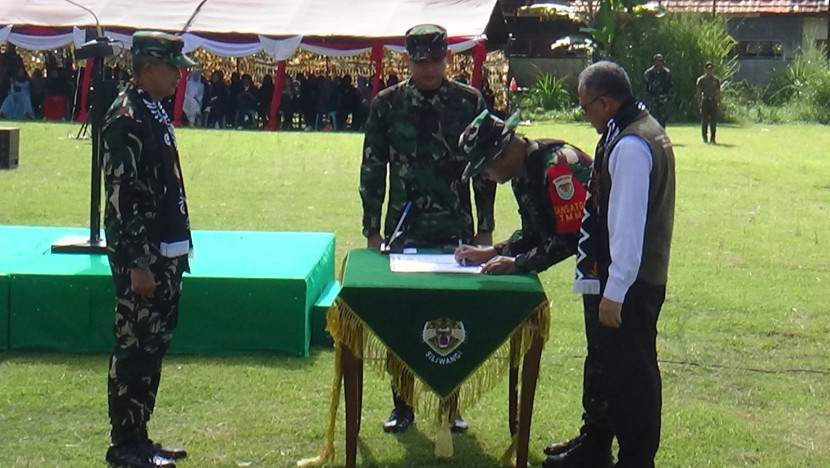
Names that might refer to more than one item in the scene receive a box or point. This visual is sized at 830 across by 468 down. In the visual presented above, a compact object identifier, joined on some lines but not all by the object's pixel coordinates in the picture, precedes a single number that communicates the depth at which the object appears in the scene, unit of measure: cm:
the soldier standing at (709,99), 2258
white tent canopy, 2552
